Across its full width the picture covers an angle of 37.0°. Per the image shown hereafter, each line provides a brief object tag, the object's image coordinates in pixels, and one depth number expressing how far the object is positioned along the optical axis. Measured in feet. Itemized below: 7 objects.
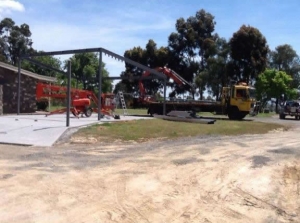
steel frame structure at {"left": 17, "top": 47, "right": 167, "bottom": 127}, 61.62
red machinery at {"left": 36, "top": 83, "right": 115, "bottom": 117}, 88.33
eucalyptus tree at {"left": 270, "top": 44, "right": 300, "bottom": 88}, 245.24
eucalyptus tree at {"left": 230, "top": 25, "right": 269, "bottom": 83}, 181.98
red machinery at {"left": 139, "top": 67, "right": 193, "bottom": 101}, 121.70
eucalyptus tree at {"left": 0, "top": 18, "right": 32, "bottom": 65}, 253.24
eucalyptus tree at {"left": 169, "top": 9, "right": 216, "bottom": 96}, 201.98
